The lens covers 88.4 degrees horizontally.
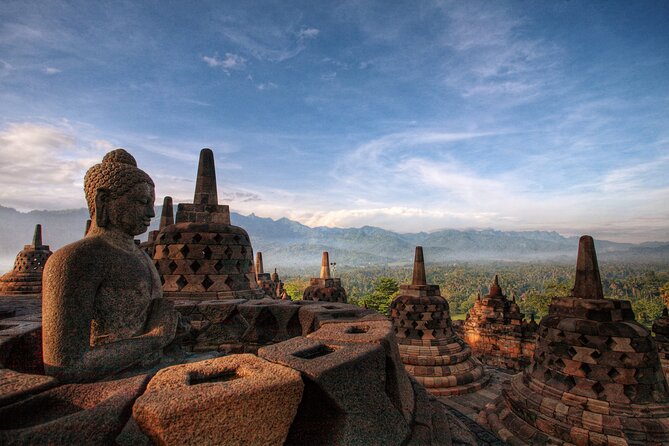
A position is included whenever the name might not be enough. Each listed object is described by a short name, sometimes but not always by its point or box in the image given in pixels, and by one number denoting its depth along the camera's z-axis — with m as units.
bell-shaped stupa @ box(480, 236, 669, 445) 4.87
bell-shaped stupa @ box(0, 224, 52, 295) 13.41
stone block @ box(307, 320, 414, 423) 2.21
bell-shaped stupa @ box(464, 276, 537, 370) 12.02
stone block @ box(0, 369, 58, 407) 1.41
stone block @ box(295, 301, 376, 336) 3.26
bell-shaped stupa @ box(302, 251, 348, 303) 14.14
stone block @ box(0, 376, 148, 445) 1.26
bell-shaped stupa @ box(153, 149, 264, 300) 5.25
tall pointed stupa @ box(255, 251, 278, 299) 17.58
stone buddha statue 1.88
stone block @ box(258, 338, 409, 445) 1.77
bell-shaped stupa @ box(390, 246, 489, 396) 8.76
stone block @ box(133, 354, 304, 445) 1.35
